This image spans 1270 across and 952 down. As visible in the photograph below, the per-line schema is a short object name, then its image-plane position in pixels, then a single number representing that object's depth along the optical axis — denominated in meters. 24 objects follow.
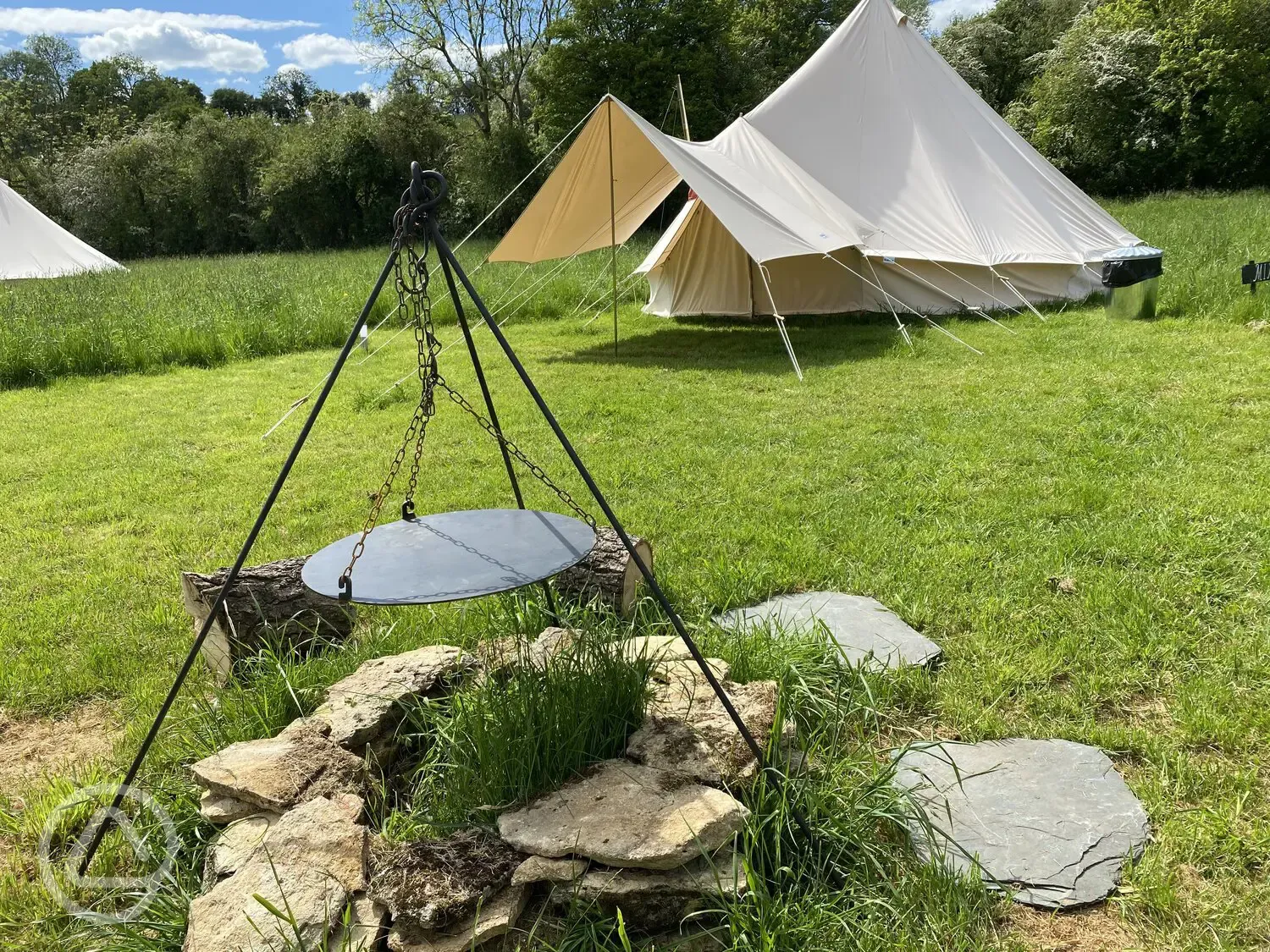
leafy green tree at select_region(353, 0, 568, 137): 26.94
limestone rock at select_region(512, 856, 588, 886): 1.61
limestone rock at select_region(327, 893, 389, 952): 1.54
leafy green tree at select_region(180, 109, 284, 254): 27.06
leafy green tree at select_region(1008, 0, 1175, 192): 19.75
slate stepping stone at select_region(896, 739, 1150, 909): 1.78
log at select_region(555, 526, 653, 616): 2.69
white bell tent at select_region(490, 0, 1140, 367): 7.64
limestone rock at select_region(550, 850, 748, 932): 1.61
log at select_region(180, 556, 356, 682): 2.59
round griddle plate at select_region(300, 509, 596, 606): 1.85
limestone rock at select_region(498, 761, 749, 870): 1.61
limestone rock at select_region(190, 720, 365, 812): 1.89
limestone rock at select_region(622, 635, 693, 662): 2.29
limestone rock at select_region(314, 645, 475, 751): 2.14
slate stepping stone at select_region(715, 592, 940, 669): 2.56
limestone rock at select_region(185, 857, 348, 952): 1.51
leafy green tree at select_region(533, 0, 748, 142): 21.48
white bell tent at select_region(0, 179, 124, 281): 13.28
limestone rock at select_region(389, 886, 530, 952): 1.53
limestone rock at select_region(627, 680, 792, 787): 1.89
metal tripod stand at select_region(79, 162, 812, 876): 1.68
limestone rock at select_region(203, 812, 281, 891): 1.75
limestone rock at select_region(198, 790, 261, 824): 1.90
